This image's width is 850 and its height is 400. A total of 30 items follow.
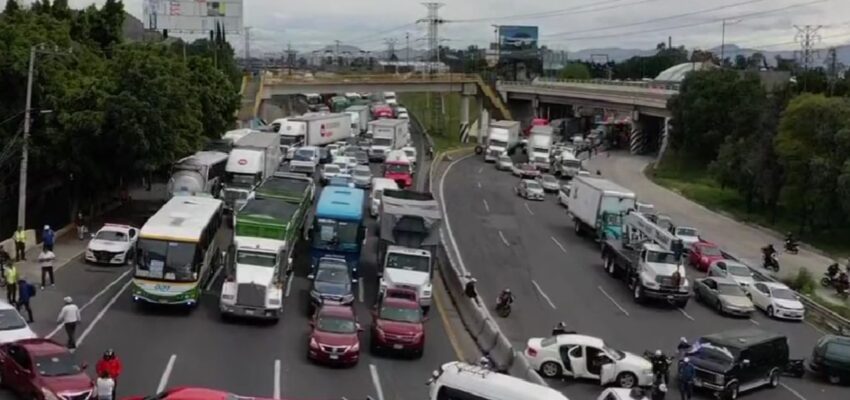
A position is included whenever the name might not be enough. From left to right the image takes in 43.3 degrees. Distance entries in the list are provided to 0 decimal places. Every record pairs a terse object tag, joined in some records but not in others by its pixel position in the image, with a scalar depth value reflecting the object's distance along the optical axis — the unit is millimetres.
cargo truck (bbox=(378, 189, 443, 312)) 34000
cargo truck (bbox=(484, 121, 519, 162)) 91812
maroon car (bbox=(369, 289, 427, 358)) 28391
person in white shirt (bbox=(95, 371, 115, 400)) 21172
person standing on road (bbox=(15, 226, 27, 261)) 38022
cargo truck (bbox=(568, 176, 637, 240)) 49969
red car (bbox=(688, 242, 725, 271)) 47906
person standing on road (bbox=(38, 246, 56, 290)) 34272
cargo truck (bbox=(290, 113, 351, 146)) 82750
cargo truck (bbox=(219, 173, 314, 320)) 30625
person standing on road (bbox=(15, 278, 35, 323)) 29297
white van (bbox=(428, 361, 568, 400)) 20266
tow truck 38719
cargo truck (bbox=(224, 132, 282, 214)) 50656
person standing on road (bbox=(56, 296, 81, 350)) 26578
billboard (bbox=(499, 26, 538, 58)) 188500
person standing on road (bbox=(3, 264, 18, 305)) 30812
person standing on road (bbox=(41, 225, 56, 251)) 37062
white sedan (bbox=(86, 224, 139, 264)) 38469
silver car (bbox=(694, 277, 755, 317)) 38719
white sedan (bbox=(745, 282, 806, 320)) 39375
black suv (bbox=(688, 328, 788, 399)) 27797
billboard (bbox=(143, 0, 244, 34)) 113625
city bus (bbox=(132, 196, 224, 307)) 30859
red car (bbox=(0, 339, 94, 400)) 21344
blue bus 36406
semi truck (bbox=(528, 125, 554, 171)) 86000
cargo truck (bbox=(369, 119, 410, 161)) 81625
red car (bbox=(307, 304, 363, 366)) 26891
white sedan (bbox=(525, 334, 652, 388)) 27500
